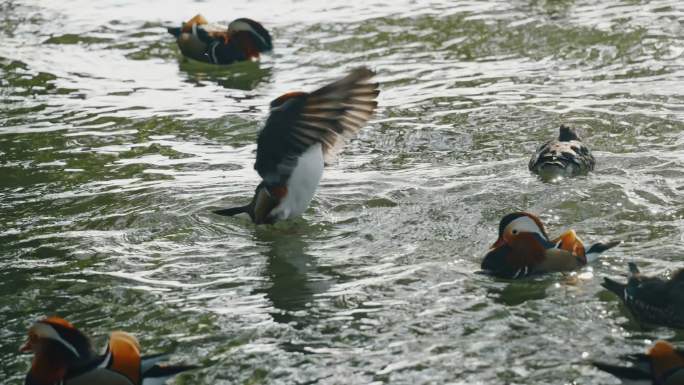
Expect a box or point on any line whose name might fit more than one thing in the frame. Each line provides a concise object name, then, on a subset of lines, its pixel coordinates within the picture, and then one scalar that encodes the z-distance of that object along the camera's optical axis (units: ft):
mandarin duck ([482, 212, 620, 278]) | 46.96
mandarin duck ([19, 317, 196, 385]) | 37.93
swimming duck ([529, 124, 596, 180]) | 59.31
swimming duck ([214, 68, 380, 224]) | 51.08
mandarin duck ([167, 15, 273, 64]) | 88.84
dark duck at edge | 41.63
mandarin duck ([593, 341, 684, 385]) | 35.81
